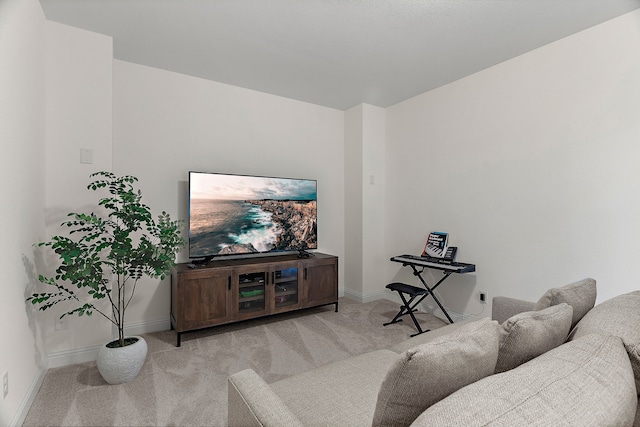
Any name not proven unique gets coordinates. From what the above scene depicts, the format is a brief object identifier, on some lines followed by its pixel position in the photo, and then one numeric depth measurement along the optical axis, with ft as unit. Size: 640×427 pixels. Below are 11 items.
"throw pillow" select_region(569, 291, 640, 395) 3.44
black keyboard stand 10.60
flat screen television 11.07
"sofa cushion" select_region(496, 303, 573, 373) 3.49
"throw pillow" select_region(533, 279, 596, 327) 4.90
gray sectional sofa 2.36
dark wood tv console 9.98
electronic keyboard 10.46
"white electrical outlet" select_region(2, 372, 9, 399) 5.53
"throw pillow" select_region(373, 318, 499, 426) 2.75
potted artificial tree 7.15
